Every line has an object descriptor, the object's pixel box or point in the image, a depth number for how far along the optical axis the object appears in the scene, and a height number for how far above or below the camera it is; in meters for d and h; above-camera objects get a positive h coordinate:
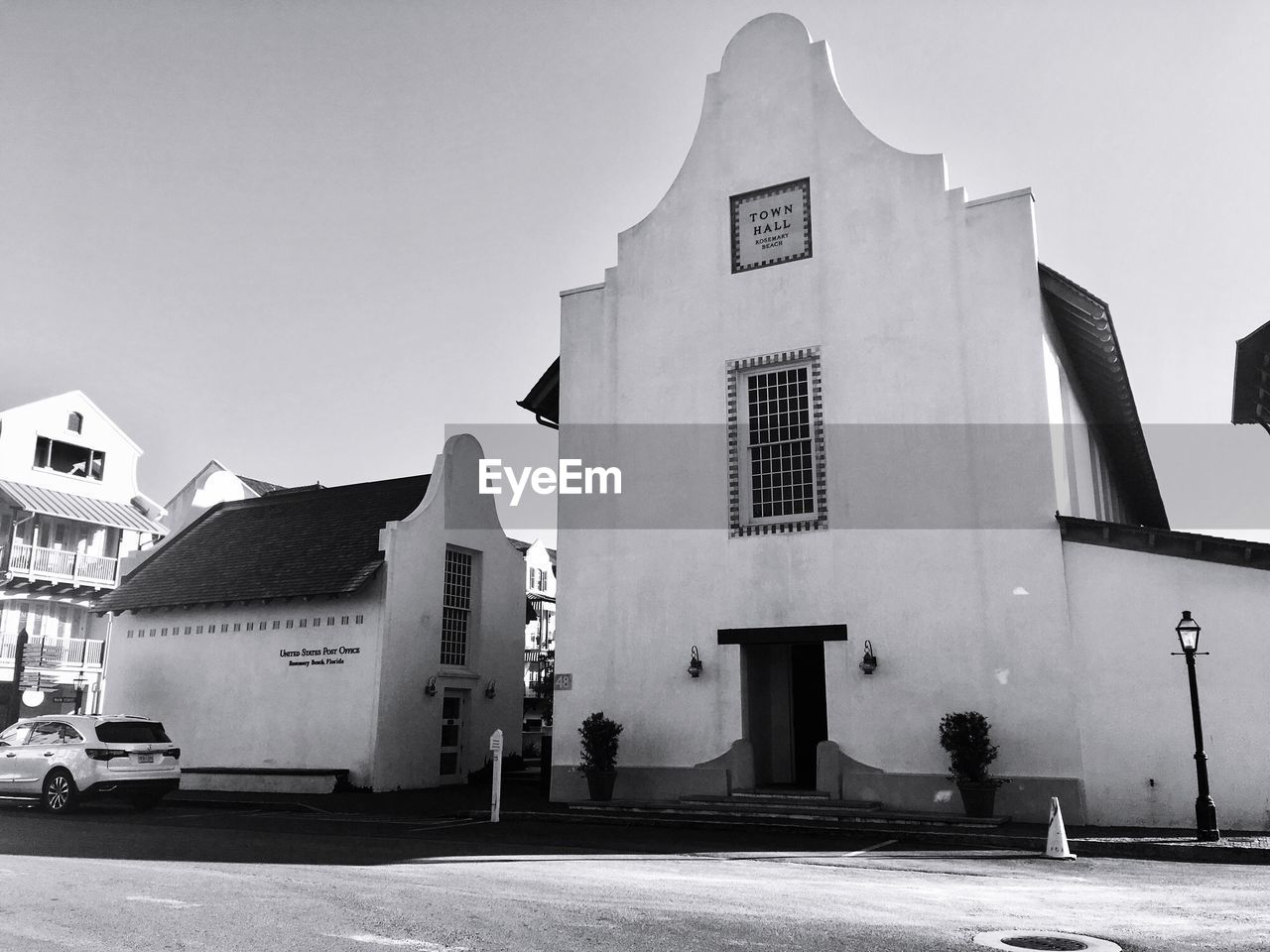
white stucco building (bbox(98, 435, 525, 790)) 21.77 +1.67
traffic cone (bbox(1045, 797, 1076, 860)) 11.63 -1.36
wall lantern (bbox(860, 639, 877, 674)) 15.99 +0.82
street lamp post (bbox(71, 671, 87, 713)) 36.25 +0.77
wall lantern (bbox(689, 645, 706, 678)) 17.19 +0.81
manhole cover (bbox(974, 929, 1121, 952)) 6.57 -1.44
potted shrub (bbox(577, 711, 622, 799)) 17.25 -0.66
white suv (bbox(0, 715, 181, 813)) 16.44 -0.81
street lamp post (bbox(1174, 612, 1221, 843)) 12.52 -0.51
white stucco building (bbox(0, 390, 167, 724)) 34.66 +6.05
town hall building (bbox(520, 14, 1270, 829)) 14.61 +3.30
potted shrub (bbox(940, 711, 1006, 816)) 14.52 -0.58
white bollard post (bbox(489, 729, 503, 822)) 15.52 -0.86
